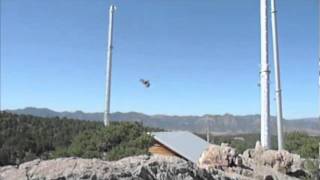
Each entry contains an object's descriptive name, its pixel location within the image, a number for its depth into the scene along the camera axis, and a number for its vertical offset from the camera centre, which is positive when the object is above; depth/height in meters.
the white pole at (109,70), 31.17 +3.88
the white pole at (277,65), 25.80 +3.63
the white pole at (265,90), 22.70 +2.14
